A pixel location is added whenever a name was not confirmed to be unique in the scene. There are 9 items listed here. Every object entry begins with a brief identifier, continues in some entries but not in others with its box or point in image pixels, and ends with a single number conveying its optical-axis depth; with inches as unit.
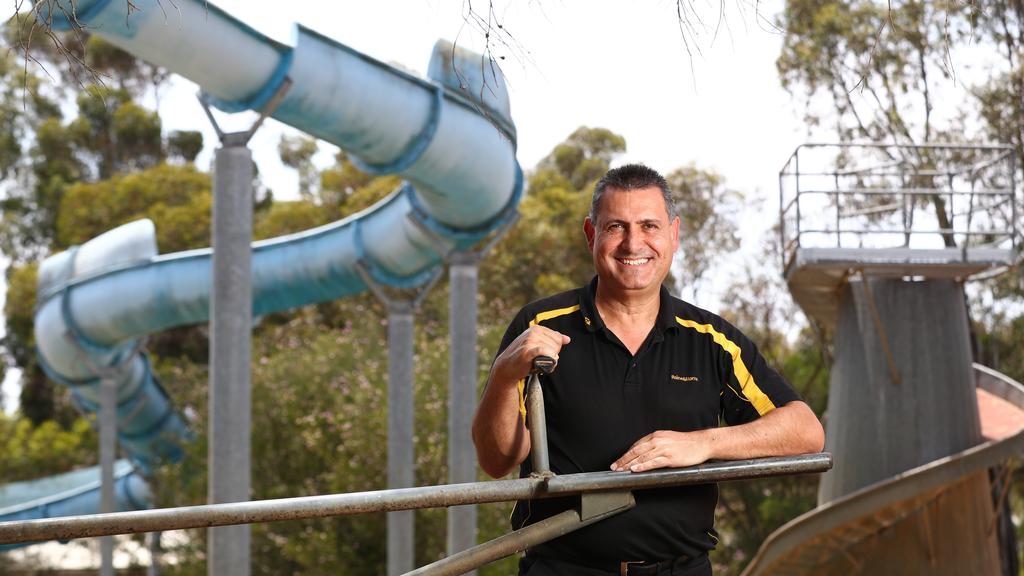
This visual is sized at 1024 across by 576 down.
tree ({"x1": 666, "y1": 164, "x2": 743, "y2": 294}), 1019.9
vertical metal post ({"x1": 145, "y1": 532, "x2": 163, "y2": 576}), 882.1
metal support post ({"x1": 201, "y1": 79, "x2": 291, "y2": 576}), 411.8
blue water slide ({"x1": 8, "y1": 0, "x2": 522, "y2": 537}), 401.7
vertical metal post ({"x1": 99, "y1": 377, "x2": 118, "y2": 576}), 709.3
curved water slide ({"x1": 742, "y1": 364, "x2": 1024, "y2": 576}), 511.5
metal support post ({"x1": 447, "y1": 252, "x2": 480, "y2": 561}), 513.8
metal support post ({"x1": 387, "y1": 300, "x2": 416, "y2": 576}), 554.9
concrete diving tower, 523.8
